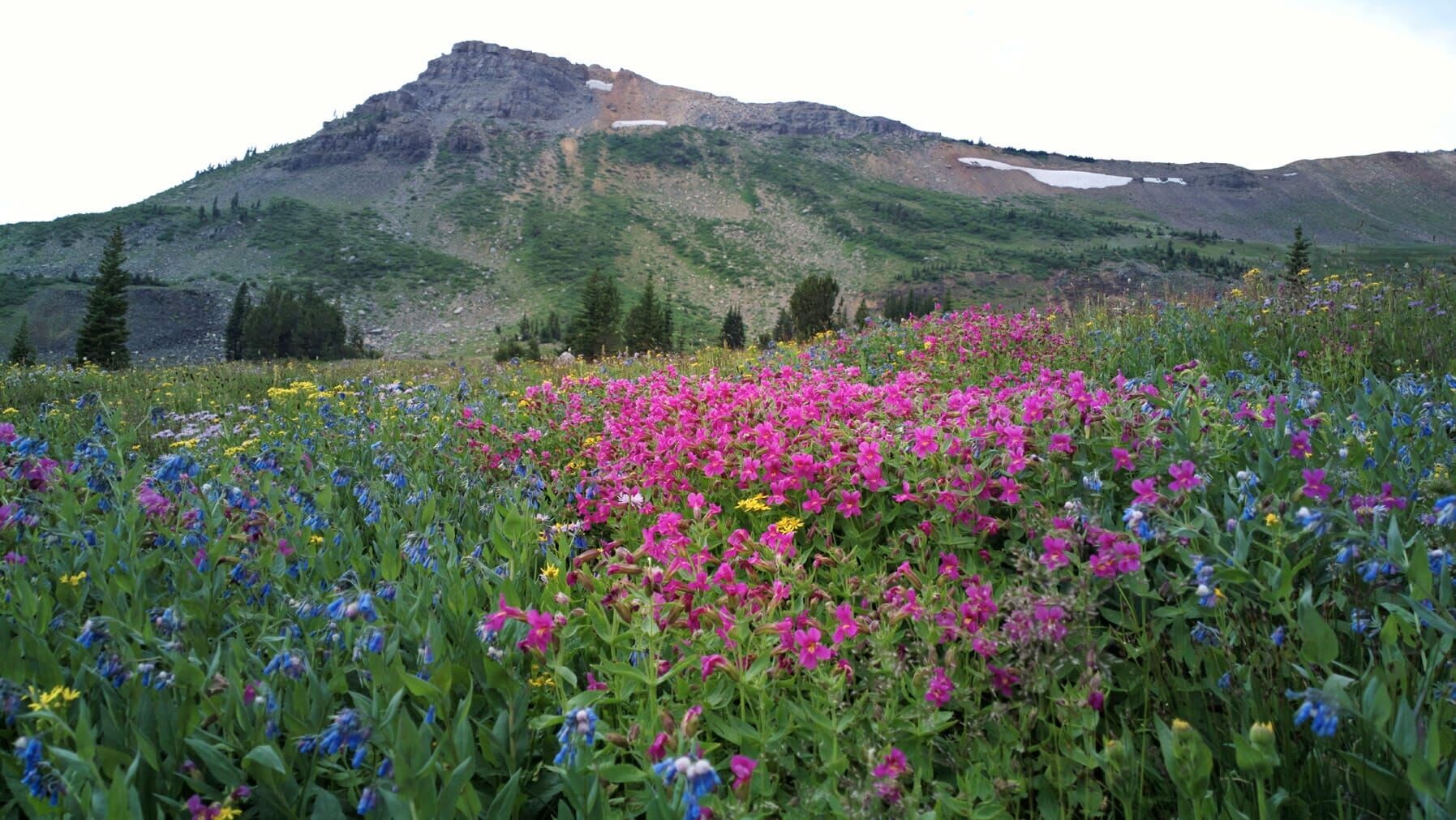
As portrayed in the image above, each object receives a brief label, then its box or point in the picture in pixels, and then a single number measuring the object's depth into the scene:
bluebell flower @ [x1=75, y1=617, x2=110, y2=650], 1.96
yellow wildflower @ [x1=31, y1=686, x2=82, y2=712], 1.72
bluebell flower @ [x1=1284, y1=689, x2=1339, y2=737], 1.42
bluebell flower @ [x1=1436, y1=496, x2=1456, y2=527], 1.75
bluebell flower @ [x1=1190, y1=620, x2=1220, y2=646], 2.19
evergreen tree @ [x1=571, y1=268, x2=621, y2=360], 42.00
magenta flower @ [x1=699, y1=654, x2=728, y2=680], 2.11
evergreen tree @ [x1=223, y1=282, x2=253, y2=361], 50.87
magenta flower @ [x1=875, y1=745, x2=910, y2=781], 1.67
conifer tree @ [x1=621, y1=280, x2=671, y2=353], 41.47
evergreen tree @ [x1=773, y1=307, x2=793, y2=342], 38.77
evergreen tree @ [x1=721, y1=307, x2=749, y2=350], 49.85
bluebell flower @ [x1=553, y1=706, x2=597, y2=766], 1.58
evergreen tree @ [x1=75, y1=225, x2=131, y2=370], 35.66
